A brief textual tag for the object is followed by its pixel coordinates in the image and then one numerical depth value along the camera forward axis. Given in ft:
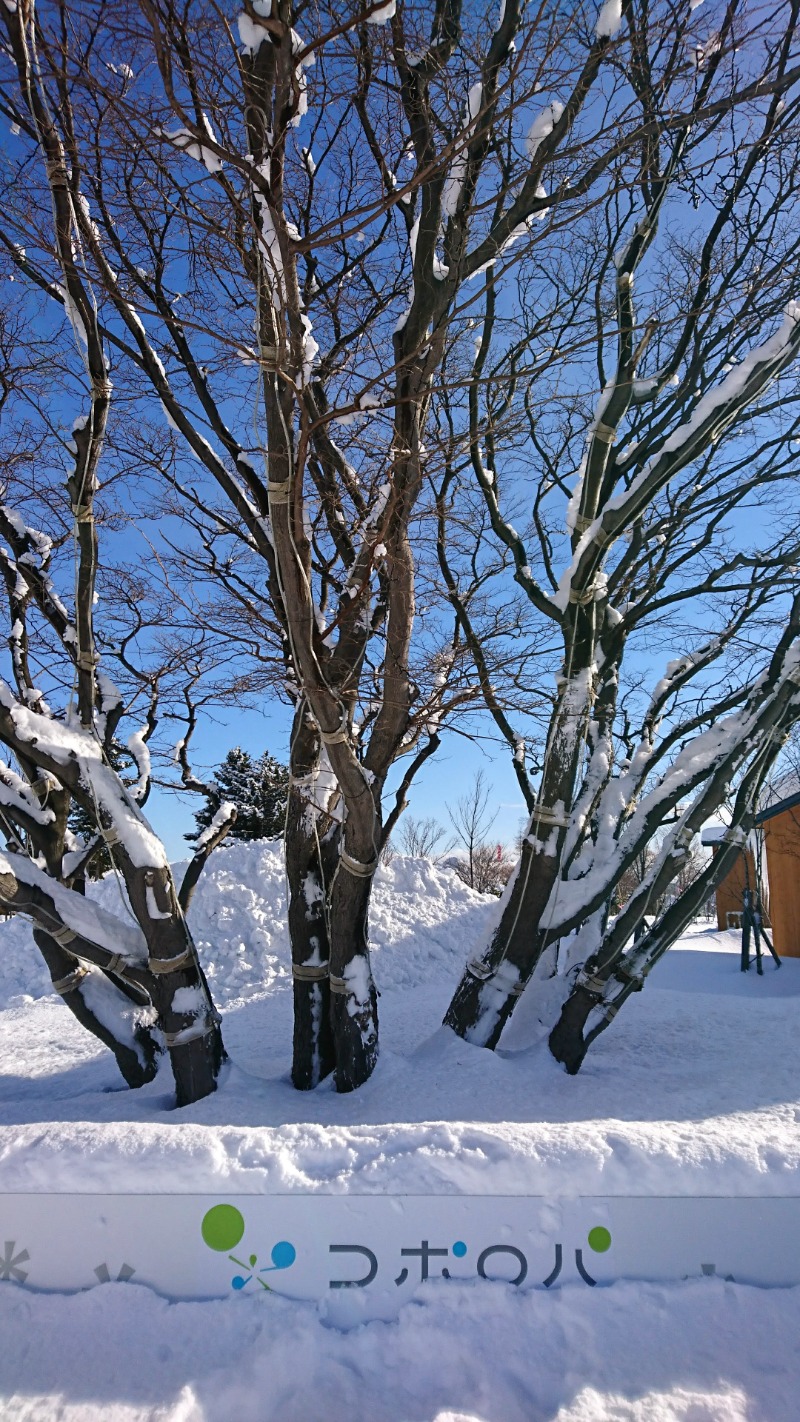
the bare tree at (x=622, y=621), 16.28
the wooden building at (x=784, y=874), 51.29
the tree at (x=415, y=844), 103.91
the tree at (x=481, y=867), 96.48
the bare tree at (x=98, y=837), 15.06
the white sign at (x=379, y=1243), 8.22
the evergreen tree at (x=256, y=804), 57.89
